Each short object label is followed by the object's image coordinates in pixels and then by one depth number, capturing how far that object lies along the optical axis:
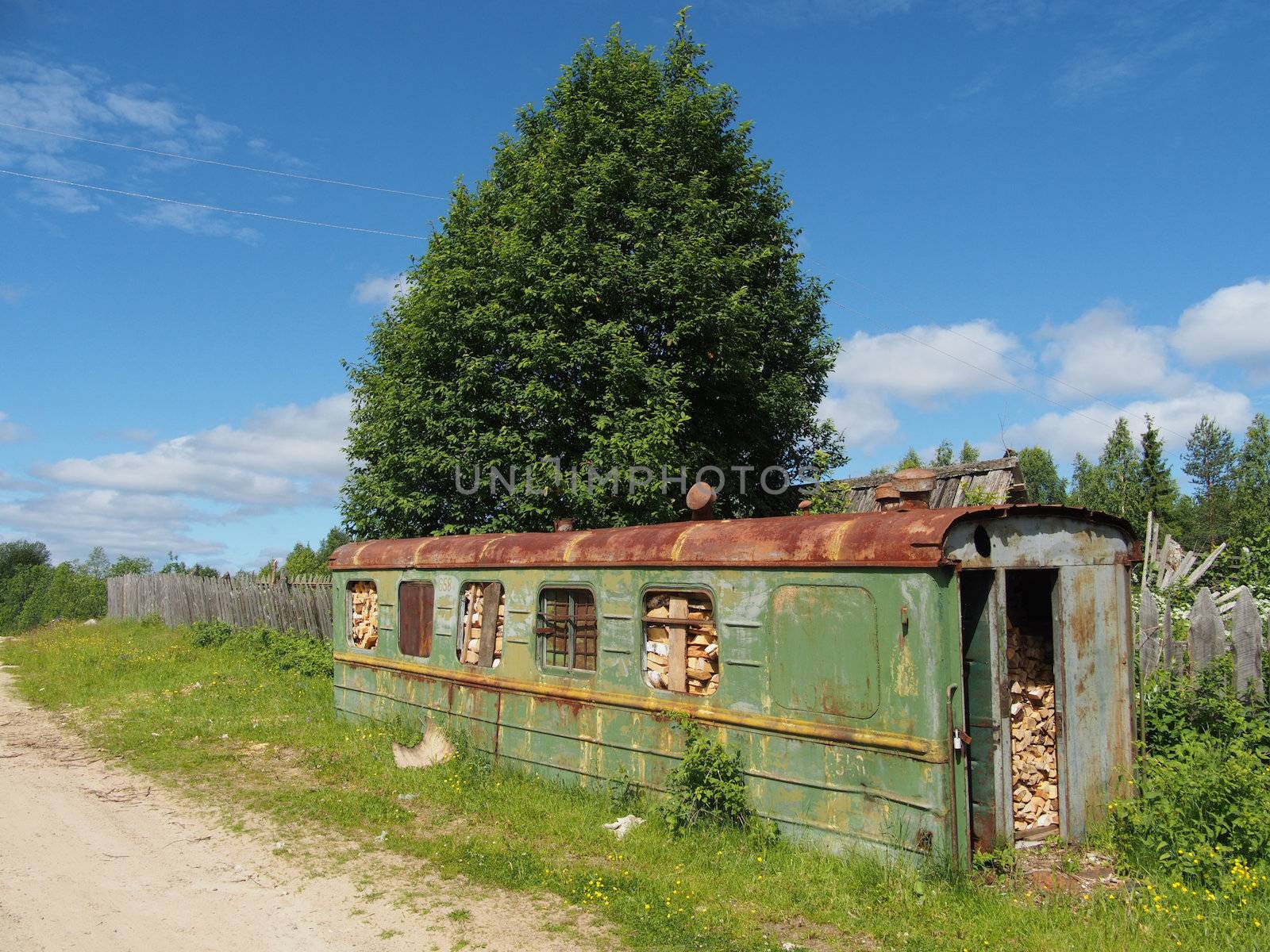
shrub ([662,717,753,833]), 6.76
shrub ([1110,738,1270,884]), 5.57
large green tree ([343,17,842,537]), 14.30
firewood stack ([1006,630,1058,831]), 6.52
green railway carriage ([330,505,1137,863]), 5.80
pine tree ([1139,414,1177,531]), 43.28
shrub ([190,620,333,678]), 15.85
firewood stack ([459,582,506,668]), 9.95
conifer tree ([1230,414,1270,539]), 48.97
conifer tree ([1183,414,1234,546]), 65.06
